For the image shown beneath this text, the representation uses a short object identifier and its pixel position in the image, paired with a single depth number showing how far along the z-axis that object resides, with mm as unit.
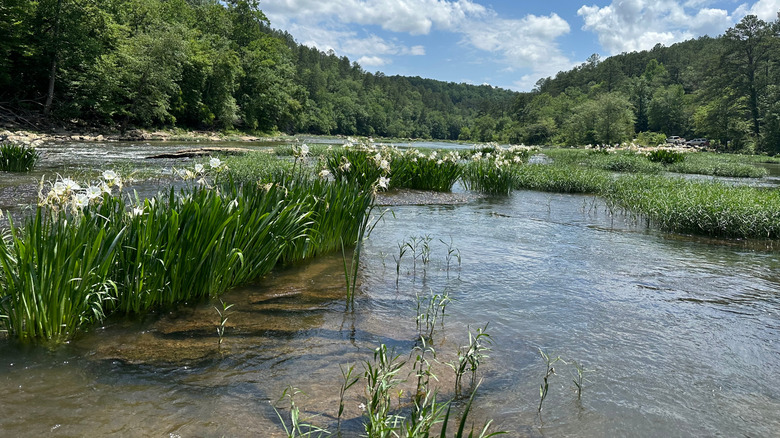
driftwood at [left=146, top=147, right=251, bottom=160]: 21438
